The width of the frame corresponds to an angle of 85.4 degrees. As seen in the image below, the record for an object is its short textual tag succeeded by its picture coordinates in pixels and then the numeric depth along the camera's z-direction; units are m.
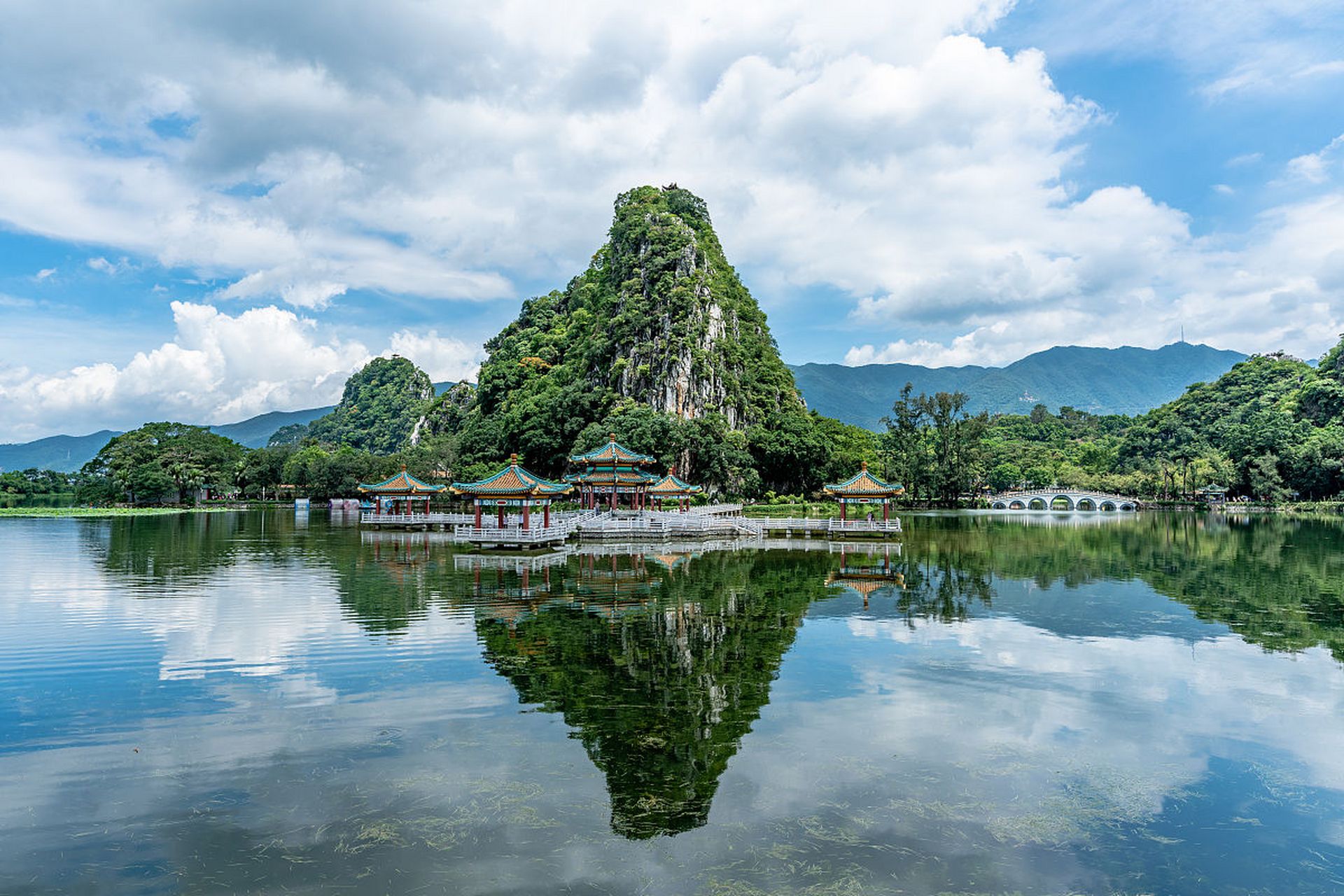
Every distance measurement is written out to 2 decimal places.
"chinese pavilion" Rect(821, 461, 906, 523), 43.25
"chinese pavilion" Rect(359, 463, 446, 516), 50.72
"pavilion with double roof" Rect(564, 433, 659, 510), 44.94
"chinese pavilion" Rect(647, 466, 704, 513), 46.59
